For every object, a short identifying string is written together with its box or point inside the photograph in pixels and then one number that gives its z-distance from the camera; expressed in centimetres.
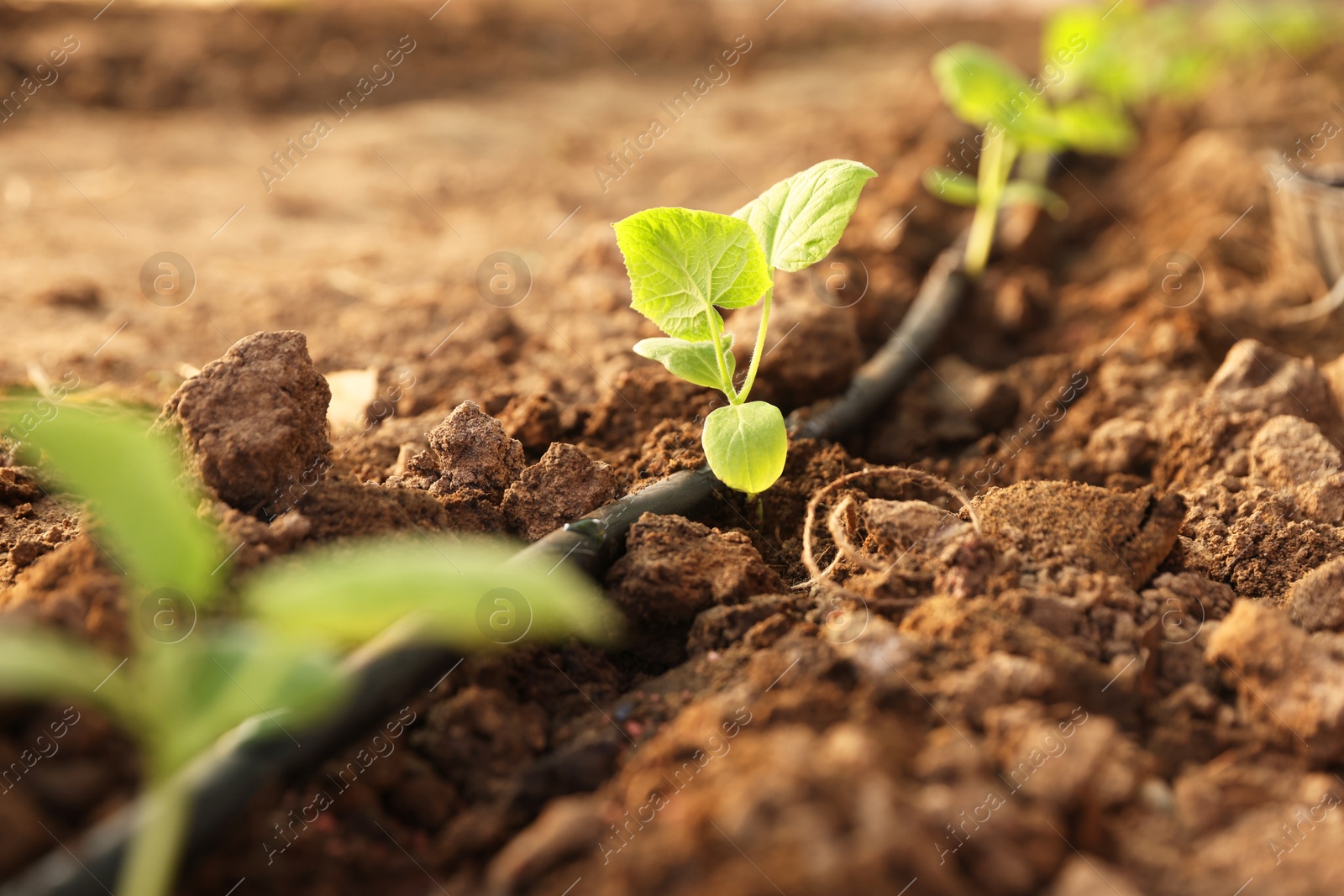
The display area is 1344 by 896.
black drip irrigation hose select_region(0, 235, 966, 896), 74
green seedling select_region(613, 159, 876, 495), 85
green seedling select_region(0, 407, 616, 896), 73
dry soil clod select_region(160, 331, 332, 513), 83
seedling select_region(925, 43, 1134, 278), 105
